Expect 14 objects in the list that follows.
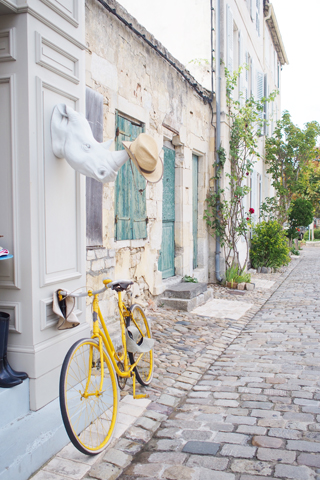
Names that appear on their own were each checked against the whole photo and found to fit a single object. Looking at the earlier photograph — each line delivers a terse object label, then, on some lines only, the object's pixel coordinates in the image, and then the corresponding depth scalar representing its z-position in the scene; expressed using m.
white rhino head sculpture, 2.73
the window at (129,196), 5.32
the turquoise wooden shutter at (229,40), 9.63
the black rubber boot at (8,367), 2.44
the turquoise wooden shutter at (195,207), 8.75
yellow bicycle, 2.42
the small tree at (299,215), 17.03
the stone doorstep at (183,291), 6.71
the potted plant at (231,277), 8.87
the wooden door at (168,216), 7.19
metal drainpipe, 9.10
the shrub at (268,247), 11.88
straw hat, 2.72
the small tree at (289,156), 14.73
